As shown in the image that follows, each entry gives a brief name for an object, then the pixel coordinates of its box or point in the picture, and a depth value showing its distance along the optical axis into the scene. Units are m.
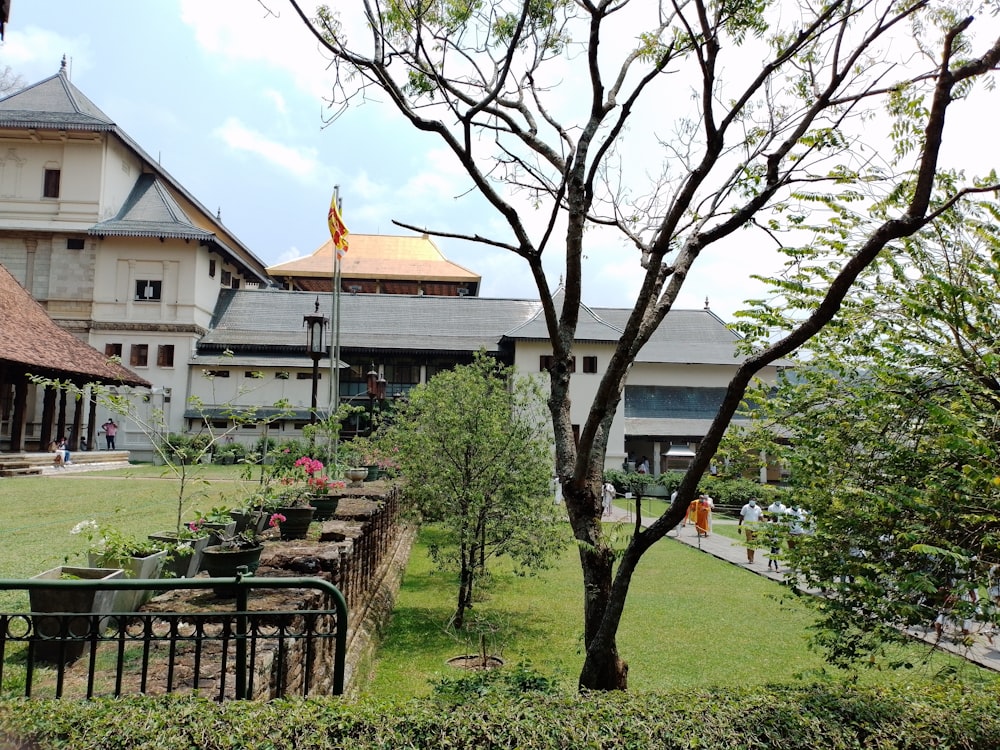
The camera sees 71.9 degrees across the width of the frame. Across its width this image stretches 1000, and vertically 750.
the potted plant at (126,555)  4.44
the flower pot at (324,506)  8.68
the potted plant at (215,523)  5.29
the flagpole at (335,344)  16.05
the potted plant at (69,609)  3.05
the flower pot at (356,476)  13.23
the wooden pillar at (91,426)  24.75
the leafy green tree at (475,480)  9.16
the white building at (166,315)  29.59
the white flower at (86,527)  4.61
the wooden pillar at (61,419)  23.17
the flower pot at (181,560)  5.22
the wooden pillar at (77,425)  23.46
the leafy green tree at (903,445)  3.96
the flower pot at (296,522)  6.71
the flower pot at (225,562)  4.61
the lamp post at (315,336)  13.64
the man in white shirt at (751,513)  13.74
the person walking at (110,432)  27.14
